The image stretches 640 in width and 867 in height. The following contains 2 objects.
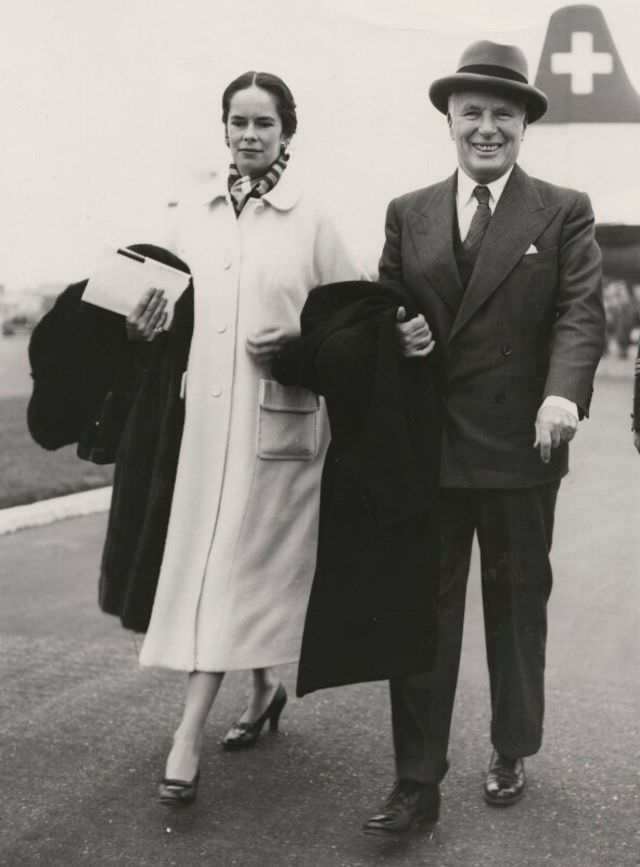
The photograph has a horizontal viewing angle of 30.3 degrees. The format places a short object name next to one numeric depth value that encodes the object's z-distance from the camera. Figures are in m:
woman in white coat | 3.57
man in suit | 3.29
